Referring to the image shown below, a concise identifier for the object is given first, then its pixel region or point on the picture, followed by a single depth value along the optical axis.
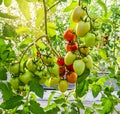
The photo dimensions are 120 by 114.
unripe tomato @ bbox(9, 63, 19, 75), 0.71
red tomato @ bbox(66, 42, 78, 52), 0.74
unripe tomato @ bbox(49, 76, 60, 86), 0.77
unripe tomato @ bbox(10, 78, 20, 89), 0.71
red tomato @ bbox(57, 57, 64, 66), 0.77
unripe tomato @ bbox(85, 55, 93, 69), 0.73
